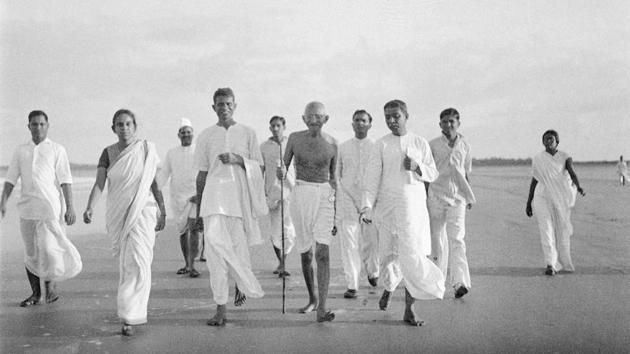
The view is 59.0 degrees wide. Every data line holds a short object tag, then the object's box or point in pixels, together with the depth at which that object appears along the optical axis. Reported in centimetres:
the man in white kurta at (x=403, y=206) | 531
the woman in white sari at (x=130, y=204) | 531
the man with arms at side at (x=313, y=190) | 580
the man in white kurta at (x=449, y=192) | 668
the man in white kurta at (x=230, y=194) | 563
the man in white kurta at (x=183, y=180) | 828
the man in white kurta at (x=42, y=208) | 645
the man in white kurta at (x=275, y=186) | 840
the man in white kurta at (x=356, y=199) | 714
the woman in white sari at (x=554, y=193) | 814
